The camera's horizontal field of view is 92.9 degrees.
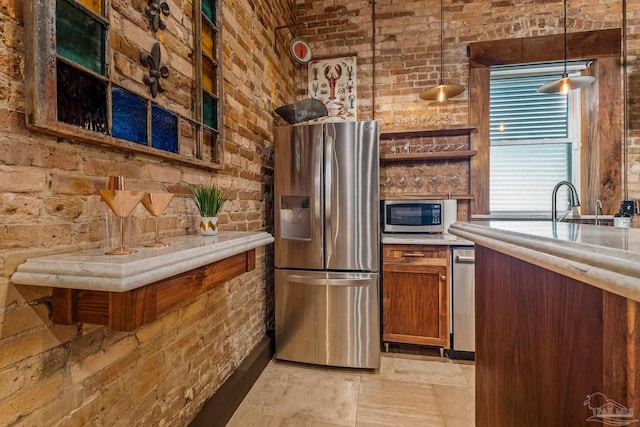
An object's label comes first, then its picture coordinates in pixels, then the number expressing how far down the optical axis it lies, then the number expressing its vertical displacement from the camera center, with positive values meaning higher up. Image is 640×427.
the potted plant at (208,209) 1.41 +0.00
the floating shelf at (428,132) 2.94 +0.76
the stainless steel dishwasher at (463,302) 2.46 -0.77
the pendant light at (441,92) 2.50 +0.98
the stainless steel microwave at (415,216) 2.84 -0.07
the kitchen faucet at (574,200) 1.63 +0.04
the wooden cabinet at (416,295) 2.47 -0.71
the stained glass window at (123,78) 0.81 +0.46
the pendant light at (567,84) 2.22 +0.92
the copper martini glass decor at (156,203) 1.01 +0.02
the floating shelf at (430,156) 2.92 +0.52
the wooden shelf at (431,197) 2.99 +0.12
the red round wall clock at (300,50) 3.09 +1.64
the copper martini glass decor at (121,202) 0.87 +0.02
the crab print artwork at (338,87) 3.28 +1.32
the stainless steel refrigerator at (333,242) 2.32 -0.26
